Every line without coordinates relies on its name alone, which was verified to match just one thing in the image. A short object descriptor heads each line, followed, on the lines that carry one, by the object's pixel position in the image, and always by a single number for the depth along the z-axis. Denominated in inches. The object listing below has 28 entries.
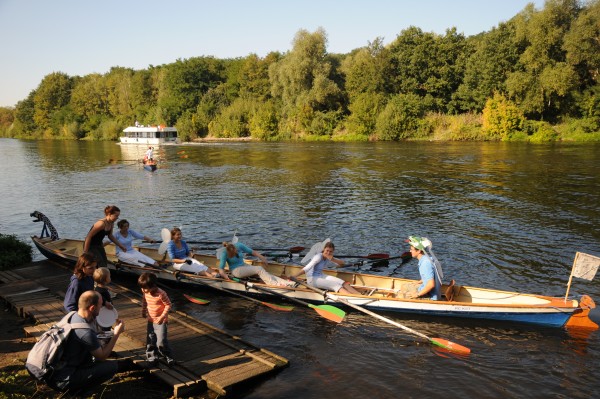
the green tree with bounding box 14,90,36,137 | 5812.0
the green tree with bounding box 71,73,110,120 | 5132.9
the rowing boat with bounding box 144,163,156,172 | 1809.8
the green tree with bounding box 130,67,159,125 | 4849.9
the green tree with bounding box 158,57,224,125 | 4298.7
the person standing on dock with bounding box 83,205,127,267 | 486.0
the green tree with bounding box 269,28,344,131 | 3294.8
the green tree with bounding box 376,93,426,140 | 2979.8
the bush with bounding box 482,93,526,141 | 2645.2
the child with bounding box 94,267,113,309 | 325.7
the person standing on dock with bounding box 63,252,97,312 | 344.2
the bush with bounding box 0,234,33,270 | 642.2
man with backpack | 276.2
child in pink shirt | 348.5
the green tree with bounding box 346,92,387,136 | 3134.8
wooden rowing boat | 457.7
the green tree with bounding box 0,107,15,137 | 6870.1
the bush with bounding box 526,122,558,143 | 2573.8
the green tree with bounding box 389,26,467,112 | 2997.0
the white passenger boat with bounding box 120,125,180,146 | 3171.8
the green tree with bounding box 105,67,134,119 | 4918.8
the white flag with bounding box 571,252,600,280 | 424.2
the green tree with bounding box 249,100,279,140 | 3624.5
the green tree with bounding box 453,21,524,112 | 2672.2
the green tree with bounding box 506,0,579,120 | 2471.7
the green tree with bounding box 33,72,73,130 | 5565.9
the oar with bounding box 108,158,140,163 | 2135.8
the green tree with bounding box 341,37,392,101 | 3223.4
